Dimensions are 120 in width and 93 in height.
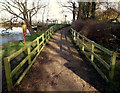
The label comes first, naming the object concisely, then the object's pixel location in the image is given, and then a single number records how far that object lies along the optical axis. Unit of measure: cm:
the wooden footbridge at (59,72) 387
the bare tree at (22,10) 2377
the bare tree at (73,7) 3639
